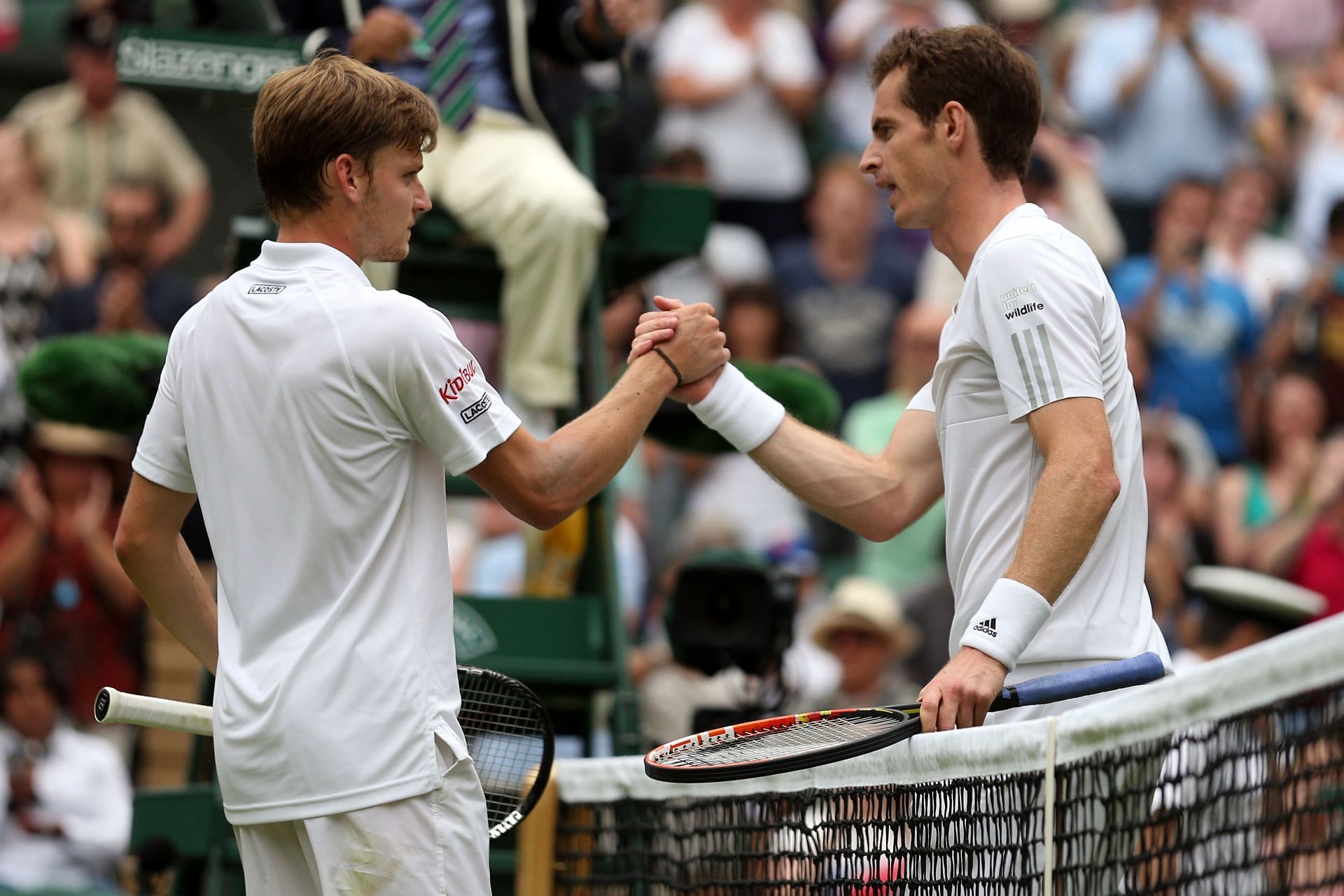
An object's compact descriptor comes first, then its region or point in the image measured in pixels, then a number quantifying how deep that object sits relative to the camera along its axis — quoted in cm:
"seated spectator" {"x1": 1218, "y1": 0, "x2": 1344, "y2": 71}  2417
